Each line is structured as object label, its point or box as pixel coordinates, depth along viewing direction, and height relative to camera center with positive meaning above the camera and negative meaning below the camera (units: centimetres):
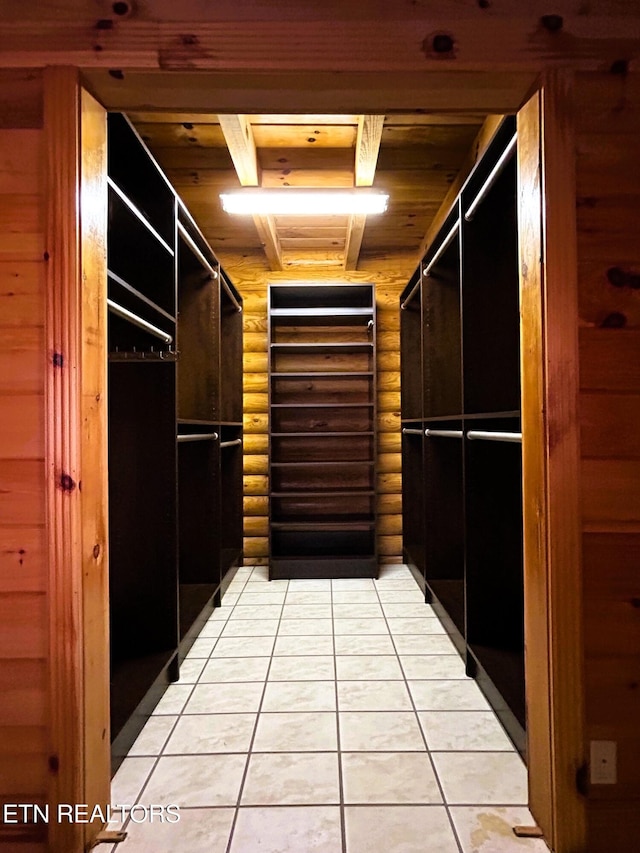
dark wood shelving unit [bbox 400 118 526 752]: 201 -5
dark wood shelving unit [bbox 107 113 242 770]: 204 -5
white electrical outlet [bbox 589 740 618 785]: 122 -84
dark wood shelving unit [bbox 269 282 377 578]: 376 +7
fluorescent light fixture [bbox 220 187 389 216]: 271 +125
